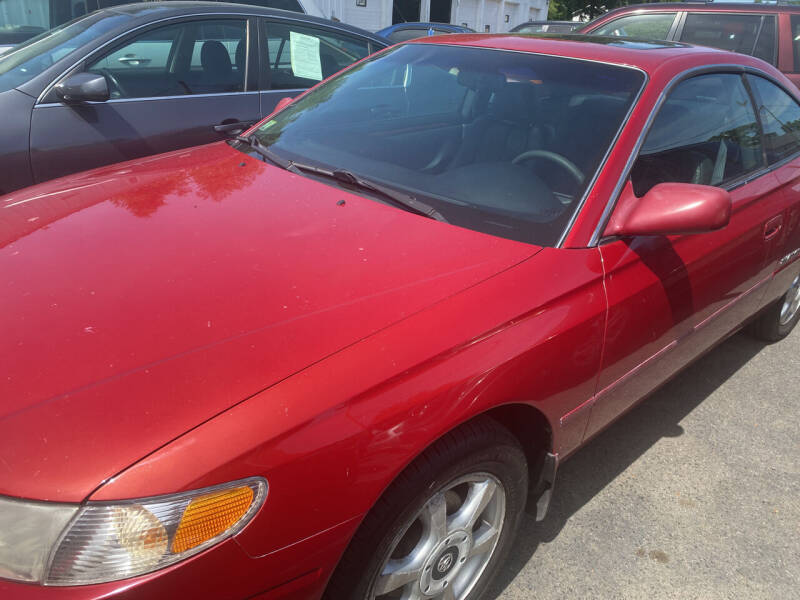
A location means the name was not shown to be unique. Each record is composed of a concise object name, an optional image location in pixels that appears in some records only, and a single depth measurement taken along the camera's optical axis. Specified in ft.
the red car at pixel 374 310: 3.86
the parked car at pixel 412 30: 28.63
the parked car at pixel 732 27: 20.67
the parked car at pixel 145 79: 11.02
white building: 53.42
